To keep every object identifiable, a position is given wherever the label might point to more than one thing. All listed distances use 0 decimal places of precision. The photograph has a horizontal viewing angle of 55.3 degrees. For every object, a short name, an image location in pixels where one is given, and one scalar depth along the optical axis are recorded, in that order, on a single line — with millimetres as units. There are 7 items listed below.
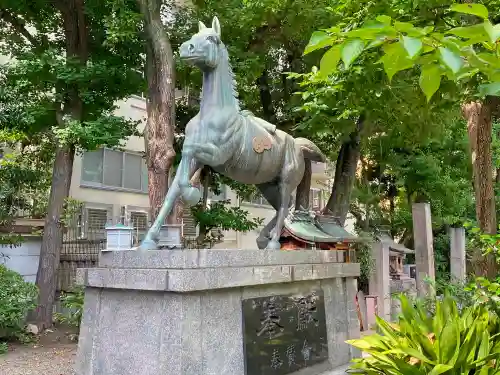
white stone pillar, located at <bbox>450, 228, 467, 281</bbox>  14094
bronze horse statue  5312
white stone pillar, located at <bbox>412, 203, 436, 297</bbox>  11859
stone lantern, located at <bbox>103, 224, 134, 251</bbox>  5188
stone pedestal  4348
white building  16141
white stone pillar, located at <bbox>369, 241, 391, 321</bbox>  13156
